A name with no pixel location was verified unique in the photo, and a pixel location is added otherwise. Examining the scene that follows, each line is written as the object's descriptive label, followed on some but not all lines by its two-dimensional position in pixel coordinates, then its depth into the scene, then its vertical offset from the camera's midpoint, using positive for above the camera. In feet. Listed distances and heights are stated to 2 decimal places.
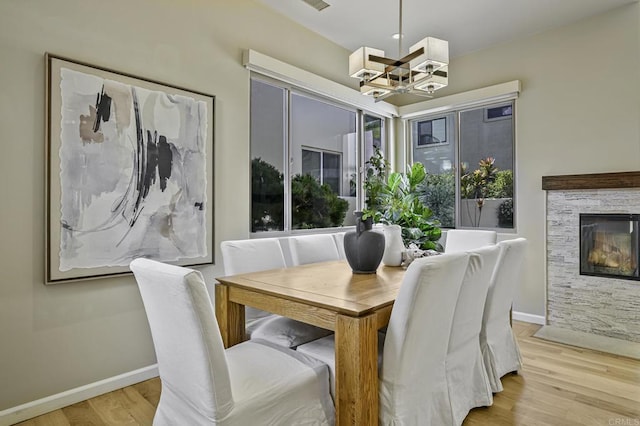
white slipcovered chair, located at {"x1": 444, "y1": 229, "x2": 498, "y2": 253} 9.98 -0.74
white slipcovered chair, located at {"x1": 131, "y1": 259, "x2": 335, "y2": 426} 4.45 -2.21
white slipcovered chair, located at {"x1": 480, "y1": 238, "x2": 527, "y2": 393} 7.64 -2.29
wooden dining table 5.03 -1.48
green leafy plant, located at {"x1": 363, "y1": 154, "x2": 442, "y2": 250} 14.51 +0.32
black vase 7.72 -0.71
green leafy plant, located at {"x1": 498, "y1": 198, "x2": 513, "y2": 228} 13.84 -0.06
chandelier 7.79 +3.18
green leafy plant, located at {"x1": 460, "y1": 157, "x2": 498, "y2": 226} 14.47 +1.18
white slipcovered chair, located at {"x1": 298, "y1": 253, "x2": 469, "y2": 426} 5.17 -1.82
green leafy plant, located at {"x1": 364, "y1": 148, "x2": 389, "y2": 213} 14.34 +1.53
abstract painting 7.32 +0.91
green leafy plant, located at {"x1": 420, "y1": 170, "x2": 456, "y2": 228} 15.52 +0.71
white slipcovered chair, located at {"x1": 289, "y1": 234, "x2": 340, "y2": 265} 9.41 -0.93
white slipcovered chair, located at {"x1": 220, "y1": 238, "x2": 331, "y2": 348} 7.03 -2.18
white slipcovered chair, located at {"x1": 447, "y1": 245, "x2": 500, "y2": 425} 6.35 -2.35
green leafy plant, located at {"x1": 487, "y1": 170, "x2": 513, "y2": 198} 13.91 +1.02
